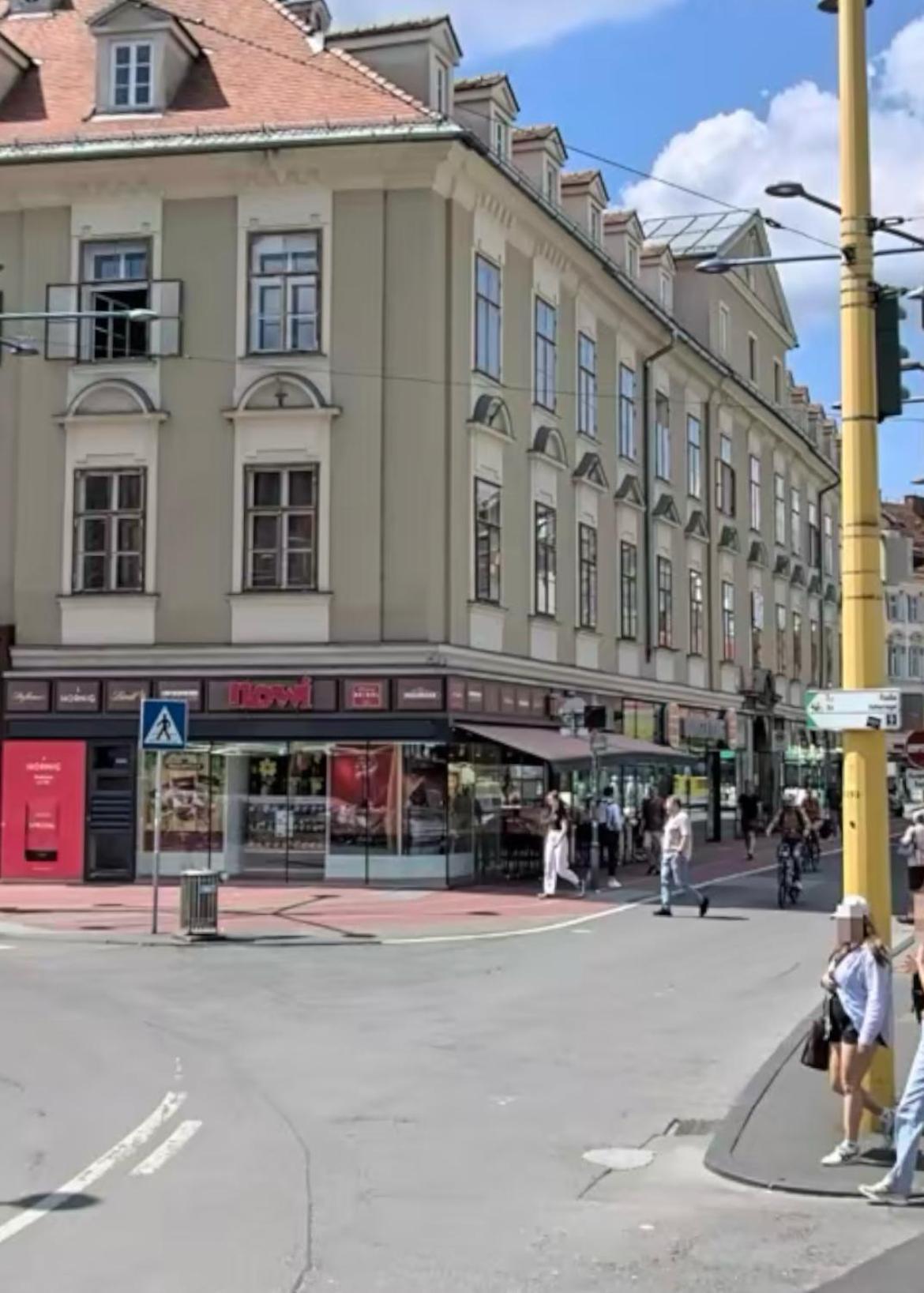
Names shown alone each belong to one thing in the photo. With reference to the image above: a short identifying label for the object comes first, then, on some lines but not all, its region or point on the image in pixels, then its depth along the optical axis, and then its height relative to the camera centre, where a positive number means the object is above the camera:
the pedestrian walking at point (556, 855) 26.30 -1.16
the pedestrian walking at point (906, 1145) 7.54 -1.71
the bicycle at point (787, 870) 25.30 -1.37
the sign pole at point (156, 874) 20.08 -1.15
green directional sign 8.87 +0.41
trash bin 19.69 -1.51
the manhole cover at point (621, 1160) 8.56 -2.05
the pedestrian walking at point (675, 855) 23.45 -1.04
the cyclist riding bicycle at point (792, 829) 25.47 -0.72
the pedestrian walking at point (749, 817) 37.91 -0.77
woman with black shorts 8.42 -1.19
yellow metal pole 9.02 +1.86
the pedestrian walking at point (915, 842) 21.92 -0.82
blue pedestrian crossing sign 20.44 +0.75
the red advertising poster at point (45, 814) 28.45 -0.56
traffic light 9.16 +2.50
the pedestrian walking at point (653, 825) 35.22 -0.93
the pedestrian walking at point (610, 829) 30.31 -0.86
